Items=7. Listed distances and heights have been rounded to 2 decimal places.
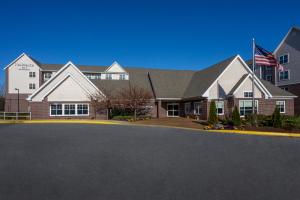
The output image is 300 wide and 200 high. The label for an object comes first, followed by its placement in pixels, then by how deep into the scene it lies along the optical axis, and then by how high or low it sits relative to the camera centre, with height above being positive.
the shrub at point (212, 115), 23.09 -1.22
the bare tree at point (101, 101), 33.97 -0.05
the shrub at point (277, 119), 19.70 -1.33
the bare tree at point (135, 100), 33.12 +0.08
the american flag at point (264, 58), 22.75 +3.66
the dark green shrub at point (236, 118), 20.81 -1.31
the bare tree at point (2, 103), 56.22 -0.56
